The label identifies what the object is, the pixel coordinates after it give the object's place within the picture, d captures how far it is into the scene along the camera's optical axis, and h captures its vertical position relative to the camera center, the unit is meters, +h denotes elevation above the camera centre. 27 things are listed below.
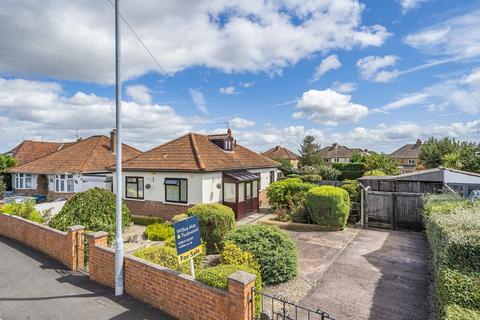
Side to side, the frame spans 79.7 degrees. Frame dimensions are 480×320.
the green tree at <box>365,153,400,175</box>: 28.56 -0.52
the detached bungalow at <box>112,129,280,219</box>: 15.82 -1.19
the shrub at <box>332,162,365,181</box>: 35.09 -1.45
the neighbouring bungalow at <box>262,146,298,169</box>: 61.12 +1.30
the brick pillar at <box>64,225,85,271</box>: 8.16 -2.48
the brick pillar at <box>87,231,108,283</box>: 7.29 -2.44
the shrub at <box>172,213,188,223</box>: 10.96 -2.22
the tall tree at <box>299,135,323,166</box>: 42.72 +0.88
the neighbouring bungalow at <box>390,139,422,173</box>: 67.44 +0.88
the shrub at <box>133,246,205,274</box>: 6.91 -2.38
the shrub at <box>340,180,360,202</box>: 16.81 -1.87
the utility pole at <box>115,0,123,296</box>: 6.59 -0.67
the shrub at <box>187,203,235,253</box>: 10.03 -2.33
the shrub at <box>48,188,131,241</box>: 10.26 -1.99
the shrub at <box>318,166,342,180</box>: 31.16 -1.59
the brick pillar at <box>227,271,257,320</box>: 4.58 -2.20
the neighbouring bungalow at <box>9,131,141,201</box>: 21.98 -0.85
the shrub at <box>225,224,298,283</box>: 7.49 -2.40
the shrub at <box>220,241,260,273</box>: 6.98 -2.41
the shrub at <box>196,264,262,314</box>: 5.03 -2.13
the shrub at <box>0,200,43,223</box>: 11.90 -2.18
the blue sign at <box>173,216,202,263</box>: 5.87 -1.66
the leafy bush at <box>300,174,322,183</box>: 25.78 -1.79
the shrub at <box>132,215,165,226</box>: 15.38 -3.26
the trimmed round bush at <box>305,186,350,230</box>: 13.58 -2.29
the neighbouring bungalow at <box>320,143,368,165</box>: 75.19 +1.55
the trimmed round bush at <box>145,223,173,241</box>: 12.47 -3.21
